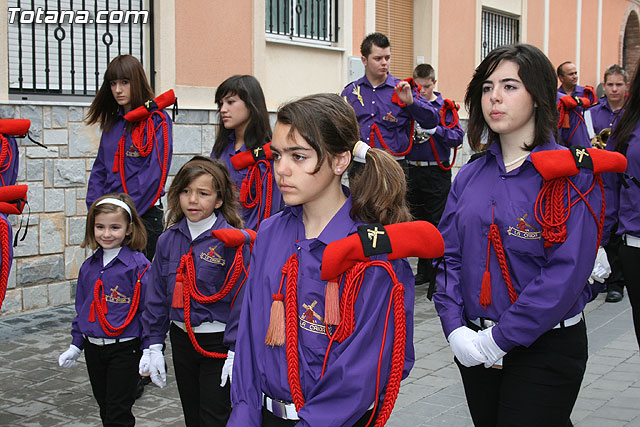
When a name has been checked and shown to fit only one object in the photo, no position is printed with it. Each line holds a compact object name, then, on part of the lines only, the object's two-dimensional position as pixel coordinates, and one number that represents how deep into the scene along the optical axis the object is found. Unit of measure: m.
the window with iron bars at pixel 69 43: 7.69
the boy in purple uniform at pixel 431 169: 8.98
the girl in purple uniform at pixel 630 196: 4.38
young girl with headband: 4.29
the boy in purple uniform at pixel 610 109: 8.35
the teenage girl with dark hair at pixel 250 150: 5.41
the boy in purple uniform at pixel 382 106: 8.16
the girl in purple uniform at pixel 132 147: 5.84
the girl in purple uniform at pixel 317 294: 2.48
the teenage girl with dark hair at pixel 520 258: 3.04
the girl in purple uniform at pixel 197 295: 3.93
